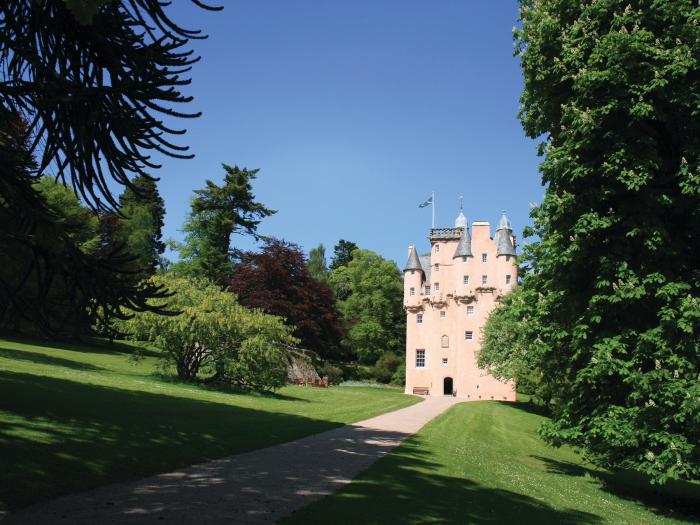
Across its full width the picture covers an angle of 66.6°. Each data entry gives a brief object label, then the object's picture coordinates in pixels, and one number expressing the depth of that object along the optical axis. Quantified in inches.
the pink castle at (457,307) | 1806.1
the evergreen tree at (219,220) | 2038.6
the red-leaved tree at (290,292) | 1633.9
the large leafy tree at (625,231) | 385.1
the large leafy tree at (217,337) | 866.8
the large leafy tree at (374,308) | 2172.7
